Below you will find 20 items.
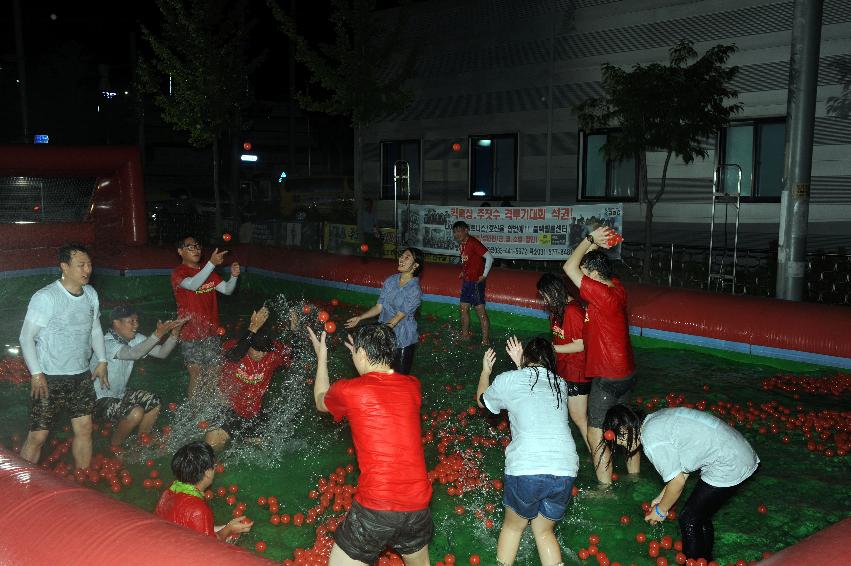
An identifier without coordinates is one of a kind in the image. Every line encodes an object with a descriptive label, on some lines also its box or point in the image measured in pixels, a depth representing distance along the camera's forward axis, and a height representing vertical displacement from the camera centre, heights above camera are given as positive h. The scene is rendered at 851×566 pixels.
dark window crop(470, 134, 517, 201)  21.84 +0.57
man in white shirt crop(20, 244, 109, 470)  6.22 -1.30
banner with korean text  16.14 -0.87
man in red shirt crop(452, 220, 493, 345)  11.98 -1.25
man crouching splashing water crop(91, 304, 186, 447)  7.02 -1.79
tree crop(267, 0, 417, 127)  21.92 +3.35
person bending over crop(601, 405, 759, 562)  4.91 -1.71
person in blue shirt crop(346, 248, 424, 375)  8.08 -1.21
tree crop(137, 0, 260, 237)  25.94 +4.07
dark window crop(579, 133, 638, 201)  19.27 +0.32
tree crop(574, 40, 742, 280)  14.64 +1.55
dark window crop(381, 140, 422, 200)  24.34 +0.84
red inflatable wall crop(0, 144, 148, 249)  16.12 -0.12
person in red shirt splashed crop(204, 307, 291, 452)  6.72 -1.70
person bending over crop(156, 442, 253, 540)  4.61 -1.86
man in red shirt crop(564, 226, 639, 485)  6.17 -1.15
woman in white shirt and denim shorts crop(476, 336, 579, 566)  4.73 -1.58
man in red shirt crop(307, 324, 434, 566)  4.25 -1.49
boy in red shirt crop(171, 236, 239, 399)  8.20 -1.29
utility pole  11.39 +0.57
